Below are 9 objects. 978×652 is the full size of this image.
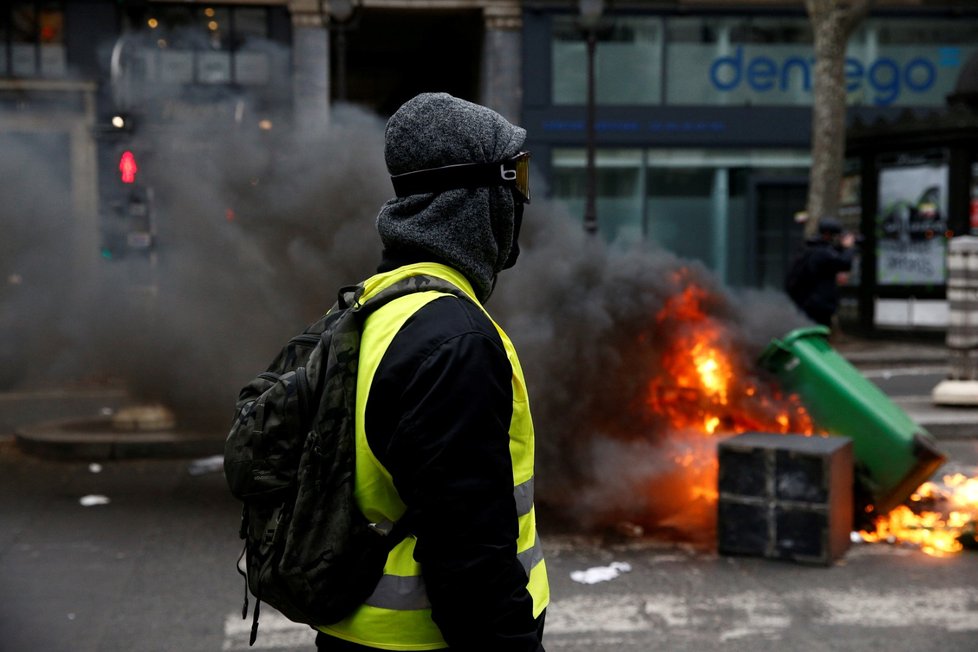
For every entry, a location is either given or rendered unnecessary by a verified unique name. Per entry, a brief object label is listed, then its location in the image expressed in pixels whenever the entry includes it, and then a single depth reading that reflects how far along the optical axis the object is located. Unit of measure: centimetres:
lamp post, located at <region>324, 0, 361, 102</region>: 1366
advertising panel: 1520
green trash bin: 588
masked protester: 177
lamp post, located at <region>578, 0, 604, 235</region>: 1397
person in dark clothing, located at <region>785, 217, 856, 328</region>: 1046
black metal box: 551
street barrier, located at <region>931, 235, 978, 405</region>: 993
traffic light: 838
